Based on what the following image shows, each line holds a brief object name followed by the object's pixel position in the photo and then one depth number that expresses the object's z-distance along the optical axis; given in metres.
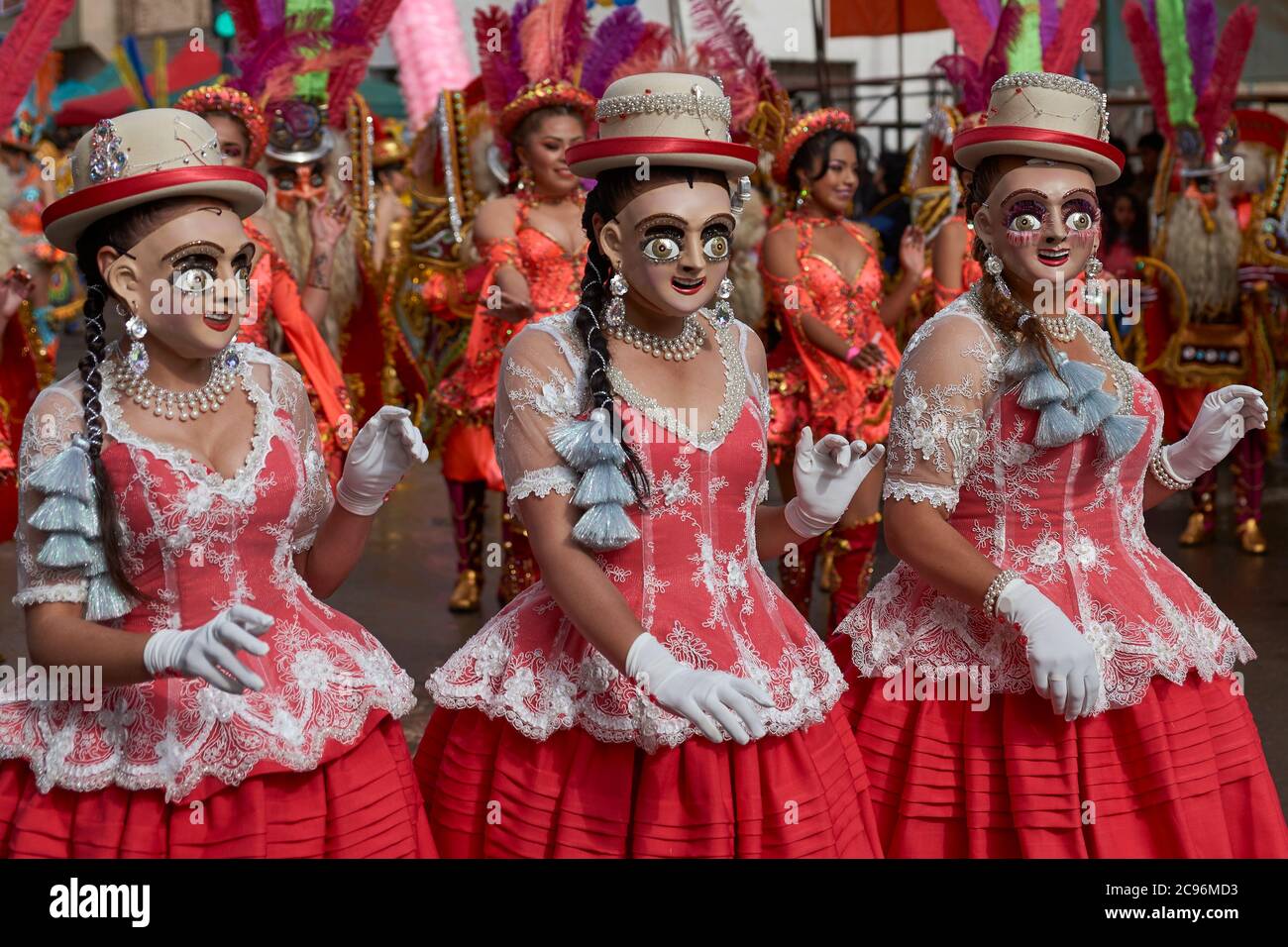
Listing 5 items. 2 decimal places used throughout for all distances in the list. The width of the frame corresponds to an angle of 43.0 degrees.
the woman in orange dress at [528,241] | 5.57
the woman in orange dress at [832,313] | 5.76
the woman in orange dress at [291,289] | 5.29
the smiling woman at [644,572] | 2.70
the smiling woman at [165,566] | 2.51
